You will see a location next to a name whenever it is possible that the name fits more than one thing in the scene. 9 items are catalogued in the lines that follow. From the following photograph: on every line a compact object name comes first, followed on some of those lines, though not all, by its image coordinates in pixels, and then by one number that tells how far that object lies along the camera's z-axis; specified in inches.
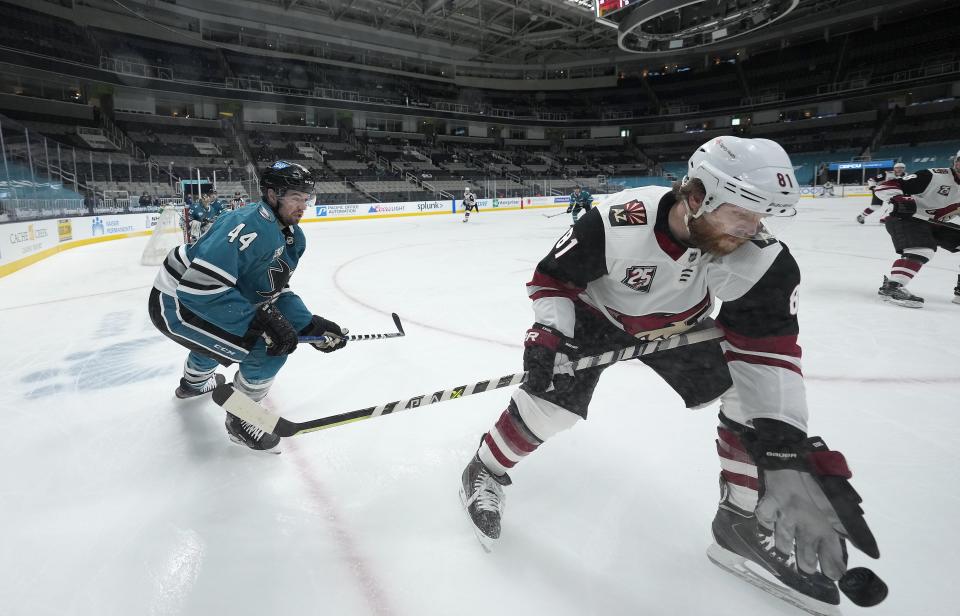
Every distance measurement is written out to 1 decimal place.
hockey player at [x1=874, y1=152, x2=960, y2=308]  166.7
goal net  289.6
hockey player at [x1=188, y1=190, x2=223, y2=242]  302.0
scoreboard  692.7
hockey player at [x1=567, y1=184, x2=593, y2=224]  507.8
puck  43.4
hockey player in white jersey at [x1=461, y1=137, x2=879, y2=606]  46.6
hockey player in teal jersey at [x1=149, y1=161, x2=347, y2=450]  73.9
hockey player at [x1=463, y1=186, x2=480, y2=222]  612.8
